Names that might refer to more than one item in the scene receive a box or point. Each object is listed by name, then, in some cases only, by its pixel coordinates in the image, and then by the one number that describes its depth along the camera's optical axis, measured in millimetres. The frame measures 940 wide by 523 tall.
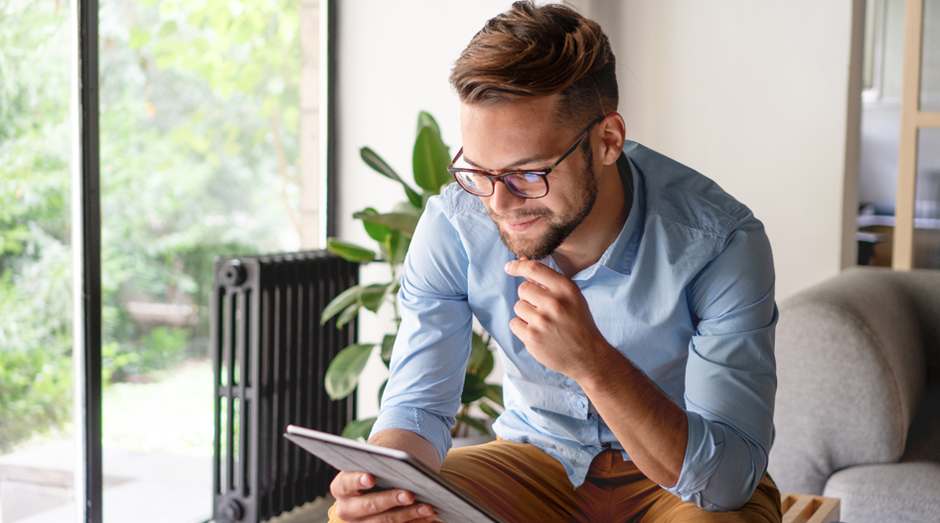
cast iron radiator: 2080
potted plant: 2047
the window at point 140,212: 1857
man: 996
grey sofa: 1664
